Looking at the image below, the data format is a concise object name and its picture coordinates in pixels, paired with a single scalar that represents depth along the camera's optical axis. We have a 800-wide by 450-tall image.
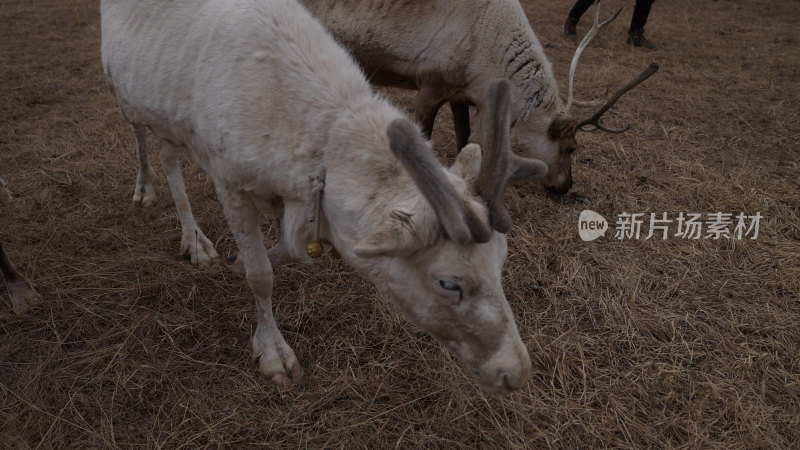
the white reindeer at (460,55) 3.95
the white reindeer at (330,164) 1.77
